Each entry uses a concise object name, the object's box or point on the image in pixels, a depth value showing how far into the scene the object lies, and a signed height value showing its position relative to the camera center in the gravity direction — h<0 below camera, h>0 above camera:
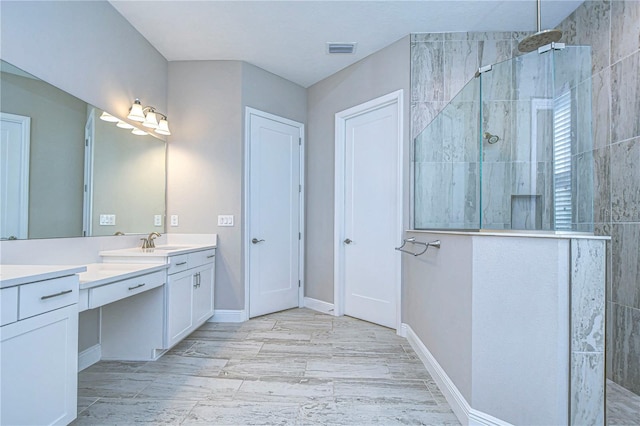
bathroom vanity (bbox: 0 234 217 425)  1.30 -0.54
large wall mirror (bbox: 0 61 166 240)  1.77 +0.30
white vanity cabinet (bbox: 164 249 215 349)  2.56 -0.71
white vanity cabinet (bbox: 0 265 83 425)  1.26 -0.60
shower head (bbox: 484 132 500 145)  2.19 +0.53
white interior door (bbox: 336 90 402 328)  3.27 +0.03
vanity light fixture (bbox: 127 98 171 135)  2.87 +0.88
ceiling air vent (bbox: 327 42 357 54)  3.22 +1.68
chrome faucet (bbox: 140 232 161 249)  2.96 -0.26
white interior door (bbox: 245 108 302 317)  3.64 +0.01
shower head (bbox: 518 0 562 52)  2.18 +1.28
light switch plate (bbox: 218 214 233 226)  3.49 -0.07
